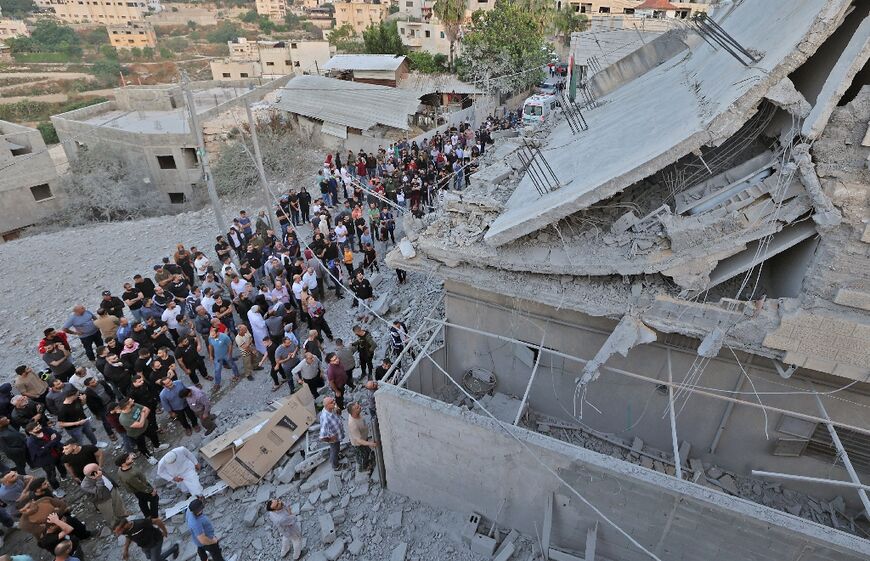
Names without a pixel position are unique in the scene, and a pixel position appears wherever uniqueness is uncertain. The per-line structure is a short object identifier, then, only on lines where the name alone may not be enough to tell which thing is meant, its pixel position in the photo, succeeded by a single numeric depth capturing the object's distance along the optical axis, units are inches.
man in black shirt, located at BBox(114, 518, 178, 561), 240.2
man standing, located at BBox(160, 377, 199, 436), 319.6
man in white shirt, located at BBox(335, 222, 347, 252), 493.7
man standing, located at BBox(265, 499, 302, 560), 250.7
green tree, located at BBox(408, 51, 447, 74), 1360.7
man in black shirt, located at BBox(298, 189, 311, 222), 623.5
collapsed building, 208.5
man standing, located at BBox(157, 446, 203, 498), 276.4
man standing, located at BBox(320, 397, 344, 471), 297.1
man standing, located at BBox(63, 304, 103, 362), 395.5
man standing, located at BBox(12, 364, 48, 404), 332.8
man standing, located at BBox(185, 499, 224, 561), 233.1
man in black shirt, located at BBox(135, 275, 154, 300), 428.8
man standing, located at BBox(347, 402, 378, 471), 287.1
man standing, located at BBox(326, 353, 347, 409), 330.3
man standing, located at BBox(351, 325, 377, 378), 361.4
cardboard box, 307.7
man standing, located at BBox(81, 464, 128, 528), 264.5
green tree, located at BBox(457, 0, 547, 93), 1245.1
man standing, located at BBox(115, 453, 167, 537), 262.2
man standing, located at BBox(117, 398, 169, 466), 307.3
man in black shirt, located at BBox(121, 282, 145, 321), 412.8
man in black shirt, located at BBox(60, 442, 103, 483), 278.7
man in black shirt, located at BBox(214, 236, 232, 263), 485.7
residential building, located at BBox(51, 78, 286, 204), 1067.9
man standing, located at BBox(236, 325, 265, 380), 370.6
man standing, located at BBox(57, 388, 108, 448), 309.4
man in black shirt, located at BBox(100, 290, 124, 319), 408.5
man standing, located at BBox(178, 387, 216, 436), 325.4
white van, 930.7
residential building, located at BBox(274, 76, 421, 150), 1050.1
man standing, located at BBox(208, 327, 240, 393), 365.7
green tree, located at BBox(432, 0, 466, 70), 1296.8
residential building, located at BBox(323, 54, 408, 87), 1289.4
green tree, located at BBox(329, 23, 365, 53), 1605.6
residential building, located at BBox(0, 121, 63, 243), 917.2
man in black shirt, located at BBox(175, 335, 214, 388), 362.0
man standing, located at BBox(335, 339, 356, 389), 344.2
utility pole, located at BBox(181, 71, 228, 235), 542.0
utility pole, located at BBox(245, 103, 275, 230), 543.5
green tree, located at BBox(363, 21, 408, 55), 1425.9
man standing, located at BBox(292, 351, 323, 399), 341.7
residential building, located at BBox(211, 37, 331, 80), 1711.4
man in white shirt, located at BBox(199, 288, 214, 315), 406.6
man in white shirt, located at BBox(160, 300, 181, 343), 385.7
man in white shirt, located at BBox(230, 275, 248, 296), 414.9
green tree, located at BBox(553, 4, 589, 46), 1801.2
